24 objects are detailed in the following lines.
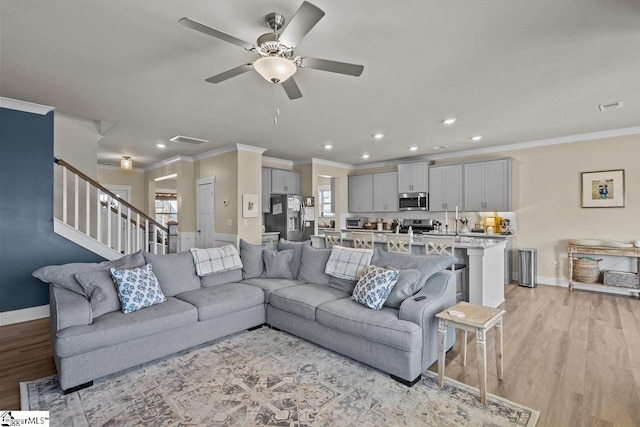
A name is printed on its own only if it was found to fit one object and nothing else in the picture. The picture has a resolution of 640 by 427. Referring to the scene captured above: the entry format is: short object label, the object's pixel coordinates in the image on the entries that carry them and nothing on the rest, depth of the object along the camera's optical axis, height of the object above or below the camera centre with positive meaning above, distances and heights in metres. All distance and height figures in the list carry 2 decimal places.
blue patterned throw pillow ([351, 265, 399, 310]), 2.86 -0.68
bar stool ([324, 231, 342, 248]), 5.22 -0.42
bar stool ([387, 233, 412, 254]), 4.54 -0.44
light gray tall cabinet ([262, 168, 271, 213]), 7.08 +0.52
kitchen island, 4.09 -0.70
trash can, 5.60 -0.96
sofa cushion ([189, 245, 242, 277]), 3.71 -0.56
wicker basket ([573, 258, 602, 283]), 5.18 -0.94
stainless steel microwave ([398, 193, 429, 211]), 7.23 +0.28
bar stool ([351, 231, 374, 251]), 4.87 -0.41
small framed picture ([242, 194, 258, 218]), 6.07 +0.16
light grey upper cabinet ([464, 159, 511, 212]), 6.05 +0.54
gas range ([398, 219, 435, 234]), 7.36 -0.29
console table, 4.80 -0.62
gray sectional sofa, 2.44 -0.90
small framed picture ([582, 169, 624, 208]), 5.14 +0.40
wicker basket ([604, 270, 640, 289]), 4.84 -1.02
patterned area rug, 2.05 -1.32
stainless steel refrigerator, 7.06 -0.06
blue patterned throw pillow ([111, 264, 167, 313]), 2.84 -0.70
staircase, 4.19 -0.12
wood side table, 2.20 -0.83
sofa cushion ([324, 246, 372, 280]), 3.41 -0.54
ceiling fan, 2.03 +1.07
